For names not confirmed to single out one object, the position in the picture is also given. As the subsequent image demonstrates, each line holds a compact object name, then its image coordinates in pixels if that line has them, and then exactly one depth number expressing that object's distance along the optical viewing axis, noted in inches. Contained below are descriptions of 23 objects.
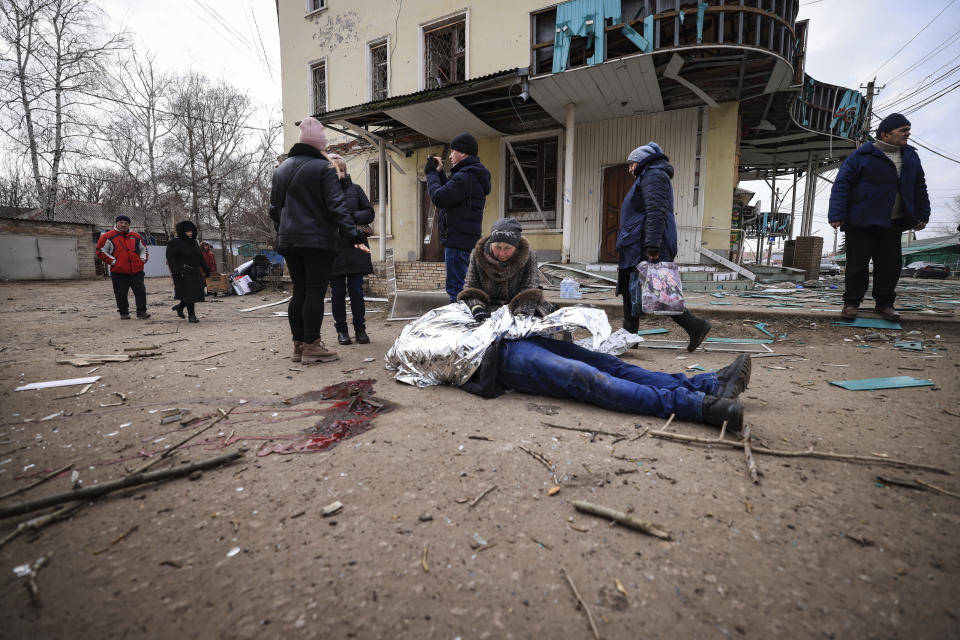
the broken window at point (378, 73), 438.9
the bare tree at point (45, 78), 621.9
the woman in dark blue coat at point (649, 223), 127.0
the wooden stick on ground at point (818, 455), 60.9
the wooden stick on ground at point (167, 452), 60.7
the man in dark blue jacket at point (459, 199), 145.5
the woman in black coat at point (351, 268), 154.8
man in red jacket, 232.1
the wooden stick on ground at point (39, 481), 53.9
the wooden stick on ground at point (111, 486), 49.6
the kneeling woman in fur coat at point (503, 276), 108.6
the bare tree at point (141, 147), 729.0
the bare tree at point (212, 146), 706.2
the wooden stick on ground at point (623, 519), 46.8
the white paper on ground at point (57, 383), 106.0
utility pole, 417.7
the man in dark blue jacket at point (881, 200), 150.6
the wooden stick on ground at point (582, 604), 34.8
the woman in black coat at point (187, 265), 237.8
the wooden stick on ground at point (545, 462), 61.2
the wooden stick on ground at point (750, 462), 58.0
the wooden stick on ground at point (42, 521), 45.8
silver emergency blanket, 94.2
